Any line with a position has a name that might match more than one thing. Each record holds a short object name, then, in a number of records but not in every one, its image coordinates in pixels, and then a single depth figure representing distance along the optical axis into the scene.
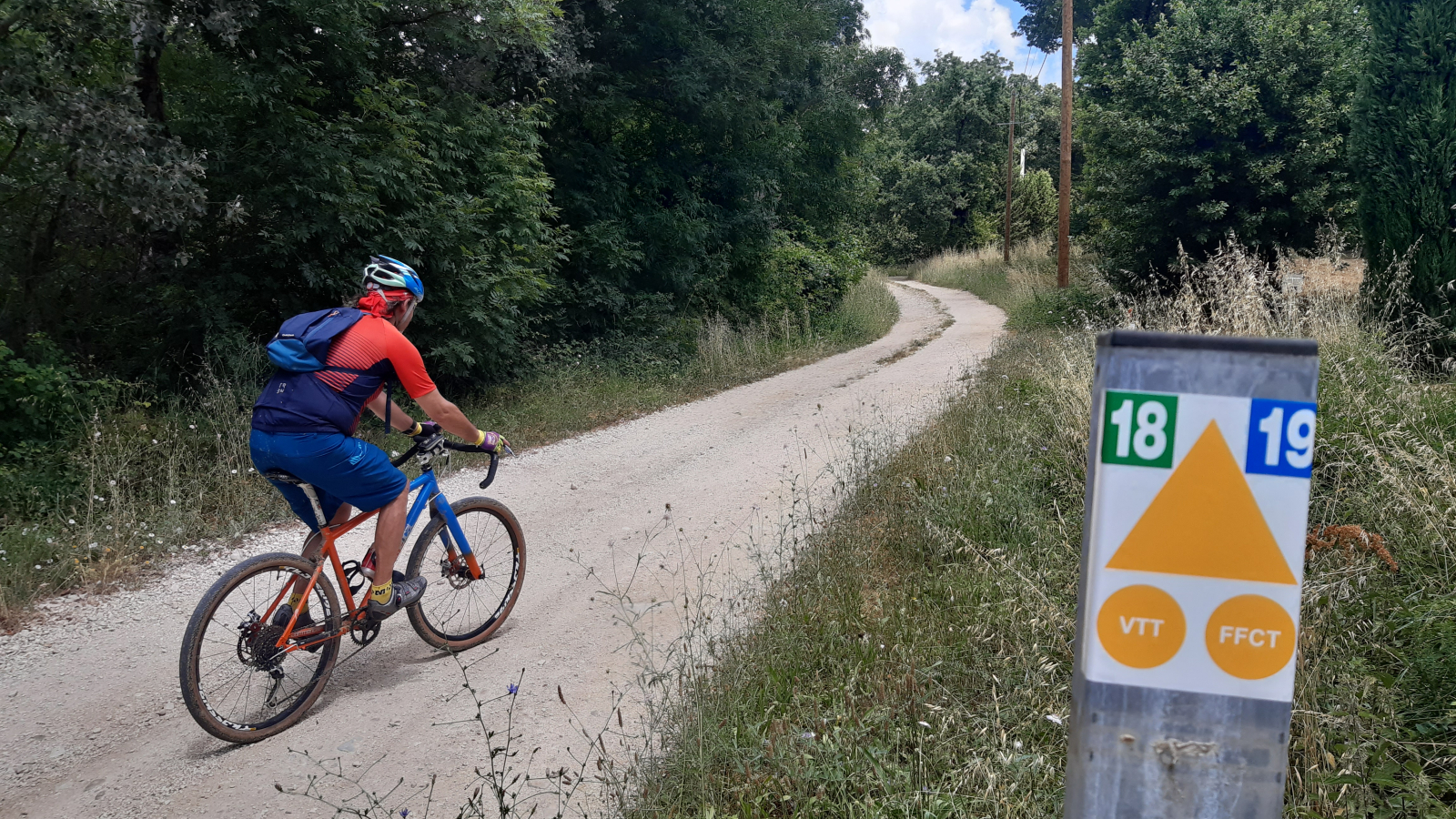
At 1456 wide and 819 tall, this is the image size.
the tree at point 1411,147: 8.45
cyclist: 3.59
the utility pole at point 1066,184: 19.56
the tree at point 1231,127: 13.50
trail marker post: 1.17
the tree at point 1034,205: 40.56
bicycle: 3.56
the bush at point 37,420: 6.05
